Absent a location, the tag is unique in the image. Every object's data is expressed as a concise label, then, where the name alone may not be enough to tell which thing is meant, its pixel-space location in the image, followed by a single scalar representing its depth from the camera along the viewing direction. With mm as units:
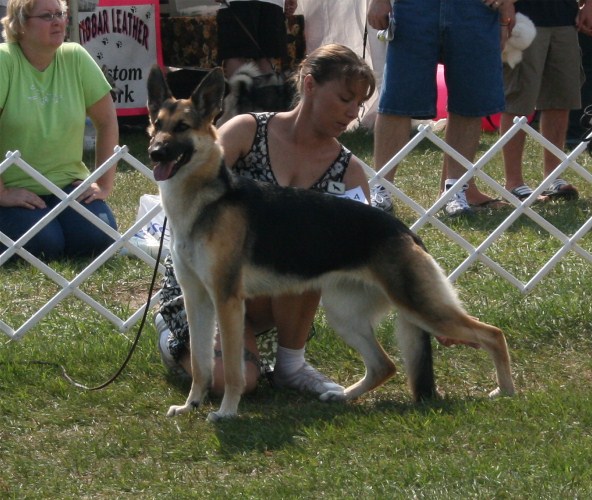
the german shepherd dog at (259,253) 6302
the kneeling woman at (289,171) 7062
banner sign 16846
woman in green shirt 9357
